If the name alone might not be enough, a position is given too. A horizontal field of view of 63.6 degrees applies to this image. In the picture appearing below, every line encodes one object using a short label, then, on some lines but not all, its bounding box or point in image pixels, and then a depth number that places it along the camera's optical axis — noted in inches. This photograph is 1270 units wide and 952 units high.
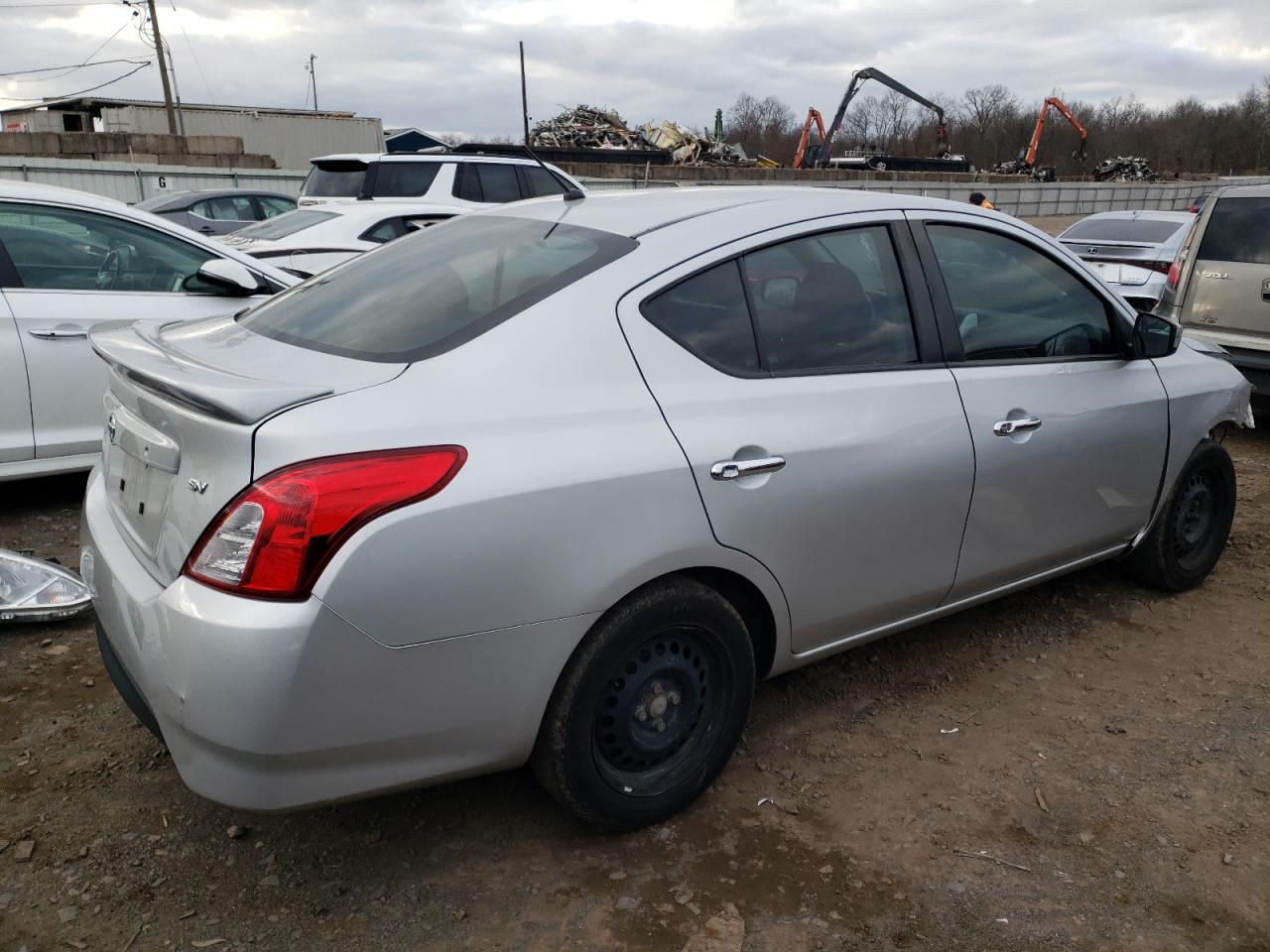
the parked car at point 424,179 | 404.5
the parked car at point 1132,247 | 391.2
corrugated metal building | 1546.5
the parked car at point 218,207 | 514.9
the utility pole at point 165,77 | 1391.5
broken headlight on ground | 147.9
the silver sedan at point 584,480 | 82.0
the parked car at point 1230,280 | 271.6
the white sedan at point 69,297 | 184.7
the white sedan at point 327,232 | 326.3
